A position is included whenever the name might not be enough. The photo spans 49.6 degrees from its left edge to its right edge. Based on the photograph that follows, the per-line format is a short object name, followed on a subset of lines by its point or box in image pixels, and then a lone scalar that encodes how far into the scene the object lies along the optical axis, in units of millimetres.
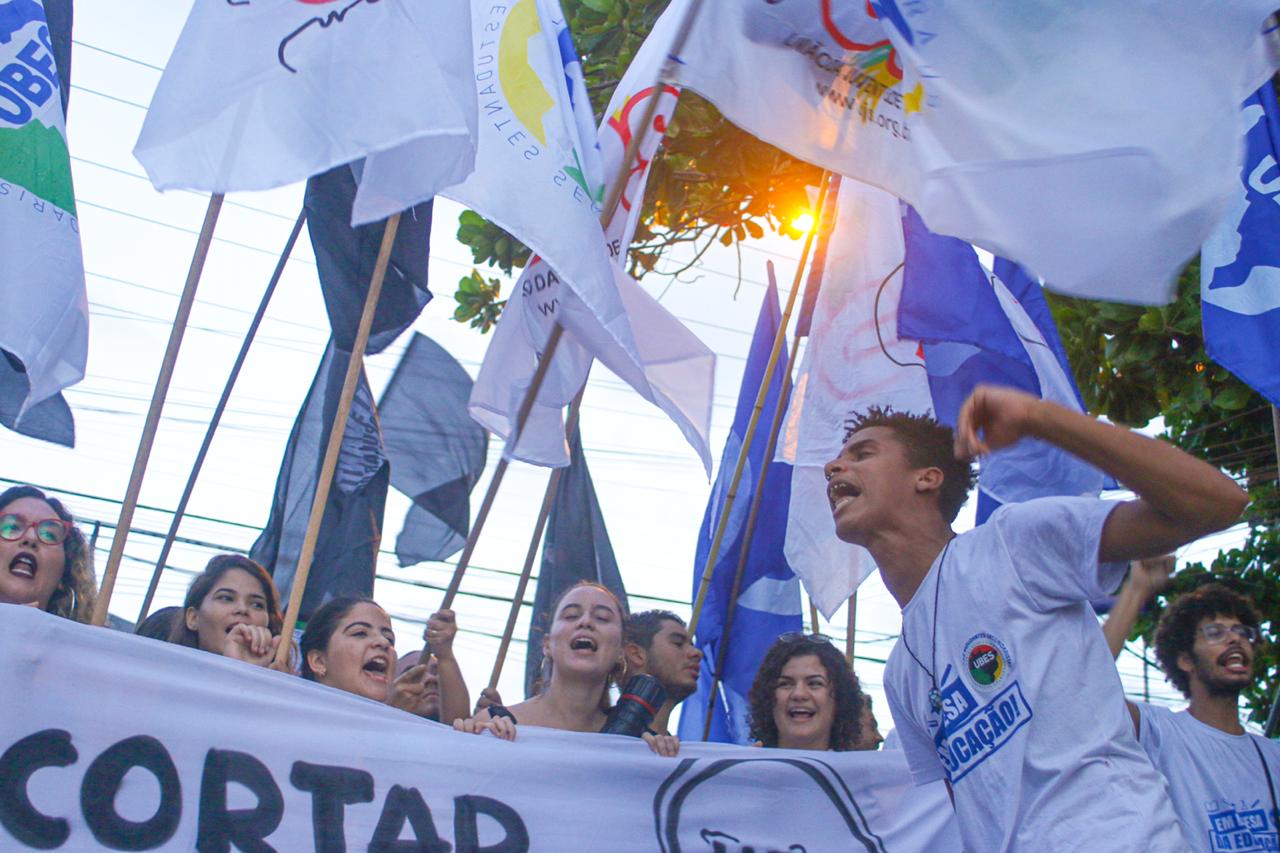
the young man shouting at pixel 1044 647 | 2465
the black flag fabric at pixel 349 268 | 5535
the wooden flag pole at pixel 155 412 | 3693
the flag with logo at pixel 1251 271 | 4328
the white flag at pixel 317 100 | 3637
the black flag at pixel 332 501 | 5734
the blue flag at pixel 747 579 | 5922
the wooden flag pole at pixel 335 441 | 4047
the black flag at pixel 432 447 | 7016
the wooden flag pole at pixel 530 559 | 5062
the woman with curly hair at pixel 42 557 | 4102
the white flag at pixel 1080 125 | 3242
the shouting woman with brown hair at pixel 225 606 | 4277
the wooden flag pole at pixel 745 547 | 5805
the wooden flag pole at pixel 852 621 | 5798
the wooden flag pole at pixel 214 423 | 5727
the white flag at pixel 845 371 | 5355
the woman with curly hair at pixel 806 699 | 4746
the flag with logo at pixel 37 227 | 4004
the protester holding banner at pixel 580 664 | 4324
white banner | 3262
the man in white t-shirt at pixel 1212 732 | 4180
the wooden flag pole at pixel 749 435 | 5461
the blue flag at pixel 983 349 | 5145
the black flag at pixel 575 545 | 6656
